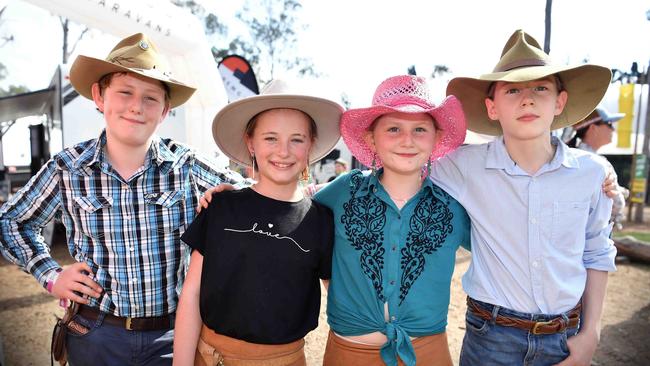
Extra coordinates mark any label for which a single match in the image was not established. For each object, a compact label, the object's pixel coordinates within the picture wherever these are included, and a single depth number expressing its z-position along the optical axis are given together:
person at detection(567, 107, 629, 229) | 4.17
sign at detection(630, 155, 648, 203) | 11.51
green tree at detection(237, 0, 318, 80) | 26.98
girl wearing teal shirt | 1.77
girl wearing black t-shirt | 1.70
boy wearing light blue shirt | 1.82
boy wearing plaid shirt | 1.90
